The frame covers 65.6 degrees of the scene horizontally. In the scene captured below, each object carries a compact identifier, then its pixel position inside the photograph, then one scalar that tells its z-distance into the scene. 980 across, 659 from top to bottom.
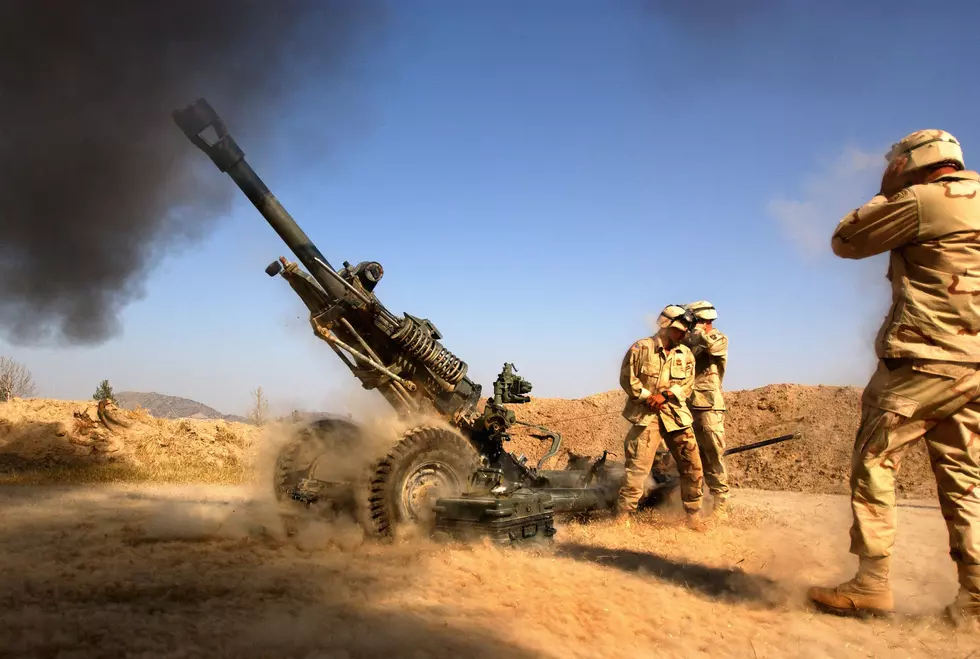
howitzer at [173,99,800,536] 6.60
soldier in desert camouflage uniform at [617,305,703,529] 6.75
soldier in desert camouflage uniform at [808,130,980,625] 3.38
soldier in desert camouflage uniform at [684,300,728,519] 7.75
